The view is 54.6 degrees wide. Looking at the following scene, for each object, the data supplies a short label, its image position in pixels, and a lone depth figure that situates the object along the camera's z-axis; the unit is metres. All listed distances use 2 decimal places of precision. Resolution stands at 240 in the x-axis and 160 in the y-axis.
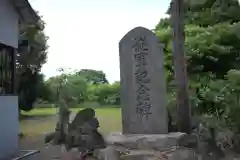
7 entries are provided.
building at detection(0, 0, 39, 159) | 6.41
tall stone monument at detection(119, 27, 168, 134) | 4.50
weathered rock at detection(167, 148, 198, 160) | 4.07
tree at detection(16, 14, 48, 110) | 12.44
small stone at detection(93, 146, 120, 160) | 4.14
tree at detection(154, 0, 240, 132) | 7.05
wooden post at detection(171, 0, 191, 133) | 4.95
